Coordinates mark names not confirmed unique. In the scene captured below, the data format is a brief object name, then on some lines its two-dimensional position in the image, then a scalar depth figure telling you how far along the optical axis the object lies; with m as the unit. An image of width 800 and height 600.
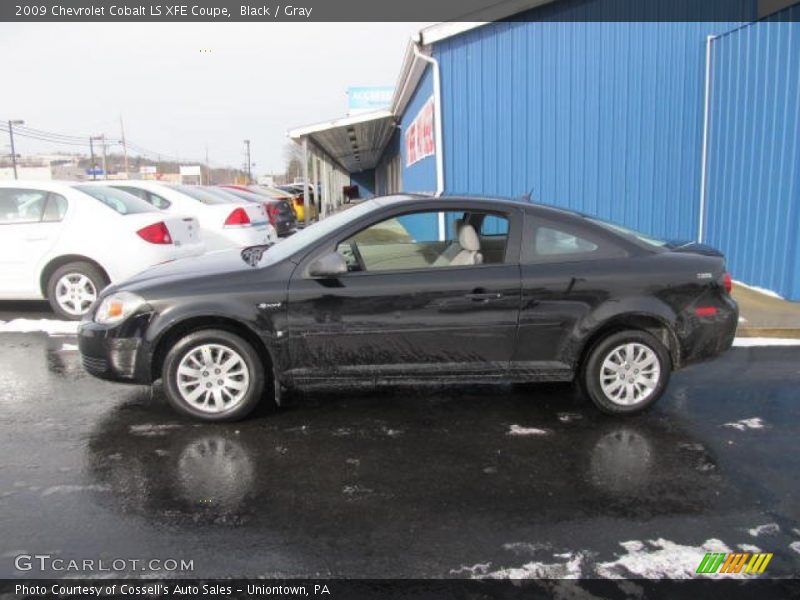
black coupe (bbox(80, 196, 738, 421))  4.32
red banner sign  11.10
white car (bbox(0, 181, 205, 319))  7.34
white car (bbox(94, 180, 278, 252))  10.21
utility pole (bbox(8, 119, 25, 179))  68.87
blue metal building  9.24
